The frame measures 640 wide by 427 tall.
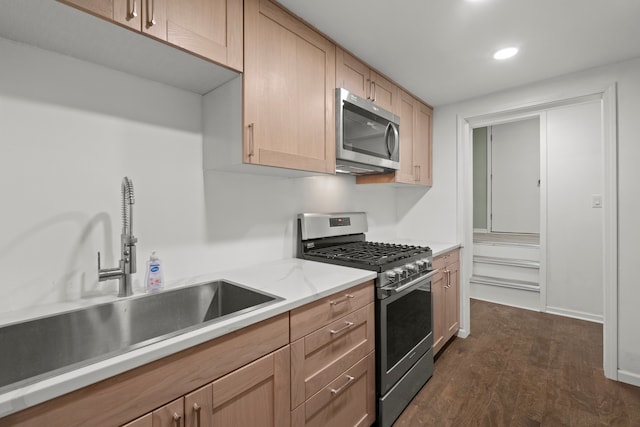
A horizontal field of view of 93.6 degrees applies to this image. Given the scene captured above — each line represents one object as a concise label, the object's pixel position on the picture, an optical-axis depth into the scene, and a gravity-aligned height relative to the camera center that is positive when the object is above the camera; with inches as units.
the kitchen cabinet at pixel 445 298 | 91.4 -28.2
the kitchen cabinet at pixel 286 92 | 52.9 +23.9
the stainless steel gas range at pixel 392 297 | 63.9 -20.0
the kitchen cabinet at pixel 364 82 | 73.0 +35.4
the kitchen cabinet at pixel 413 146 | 97.0 +23.2
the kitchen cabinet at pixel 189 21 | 37.8 +27.0
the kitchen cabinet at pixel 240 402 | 32.3 -22.8
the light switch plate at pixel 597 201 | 117.0 +4.0
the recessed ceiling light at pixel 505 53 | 73.9 +40.1
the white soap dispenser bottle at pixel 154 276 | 49.9 -10.4
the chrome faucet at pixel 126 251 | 46.5 -5.9
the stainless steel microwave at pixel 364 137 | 71.4 +20.4
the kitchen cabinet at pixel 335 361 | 46.8 -26.0
